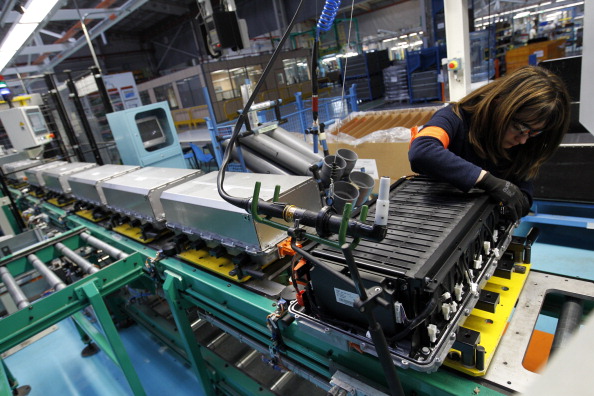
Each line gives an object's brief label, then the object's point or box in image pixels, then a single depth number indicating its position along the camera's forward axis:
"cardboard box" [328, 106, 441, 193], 3.27
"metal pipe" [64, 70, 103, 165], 4.20
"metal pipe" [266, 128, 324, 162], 2.18
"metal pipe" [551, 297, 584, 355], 0.94
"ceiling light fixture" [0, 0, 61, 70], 3.35
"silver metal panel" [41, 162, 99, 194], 3.23
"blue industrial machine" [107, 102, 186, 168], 3.56
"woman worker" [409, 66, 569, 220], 1.15
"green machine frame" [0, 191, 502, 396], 1.02
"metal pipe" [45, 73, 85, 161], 4.31
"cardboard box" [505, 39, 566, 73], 7.43
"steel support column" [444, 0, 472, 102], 3.27
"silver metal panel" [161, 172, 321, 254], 1.43
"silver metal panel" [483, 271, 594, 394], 0.87
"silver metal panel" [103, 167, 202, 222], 1.99
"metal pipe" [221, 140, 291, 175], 2.06
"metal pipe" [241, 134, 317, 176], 2.00
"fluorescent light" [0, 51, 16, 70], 4.84
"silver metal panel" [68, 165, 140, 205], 2.53
